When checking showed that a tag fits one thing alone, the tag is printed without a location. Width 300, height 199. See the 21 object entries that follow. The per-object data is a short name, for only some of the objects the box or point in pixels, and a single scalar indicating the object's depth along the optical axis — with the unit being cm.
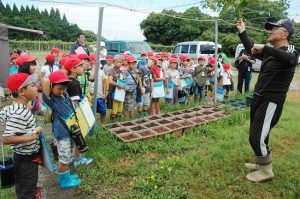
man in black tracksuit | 336
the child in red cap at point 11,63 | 731
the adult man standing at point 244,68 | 847
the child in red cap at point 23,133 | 271
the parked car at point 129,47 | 1449
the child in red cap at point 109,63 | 700
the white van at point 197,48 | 1706
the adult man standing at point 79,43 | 732
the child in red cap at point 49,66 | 618
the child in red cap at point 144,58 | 824
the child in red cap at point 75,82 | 423
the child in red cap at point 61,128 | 357
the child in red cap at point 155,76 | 689
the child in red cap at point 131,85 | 614
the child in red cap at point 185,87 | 775
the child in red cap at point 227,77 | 875
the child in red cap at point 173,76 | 732
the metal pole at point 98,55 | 488
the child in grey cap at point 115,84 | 585
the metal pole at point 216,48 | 719
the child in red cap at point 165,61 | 858
